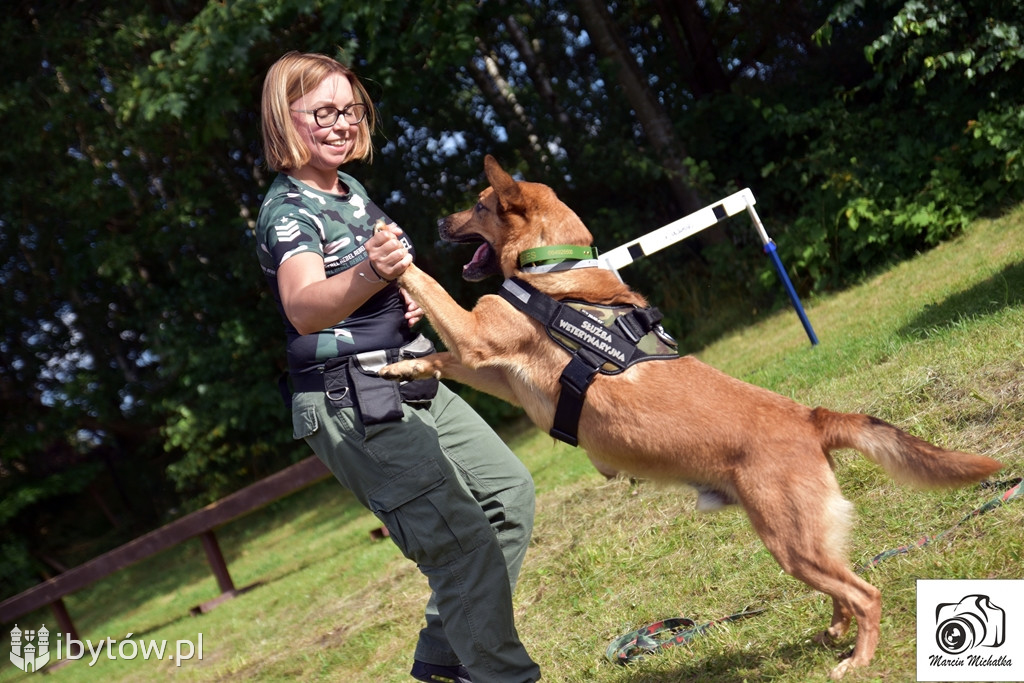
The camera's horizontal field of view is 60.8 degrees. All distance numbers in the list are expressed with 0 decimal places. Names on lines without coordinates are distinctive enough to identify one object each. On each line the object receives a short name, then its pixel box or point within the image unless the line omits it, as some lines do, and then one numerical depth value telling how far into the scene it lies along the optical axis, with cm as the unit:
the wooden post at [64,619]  911
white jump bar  709
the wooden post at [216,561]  896
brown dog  286
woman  301
